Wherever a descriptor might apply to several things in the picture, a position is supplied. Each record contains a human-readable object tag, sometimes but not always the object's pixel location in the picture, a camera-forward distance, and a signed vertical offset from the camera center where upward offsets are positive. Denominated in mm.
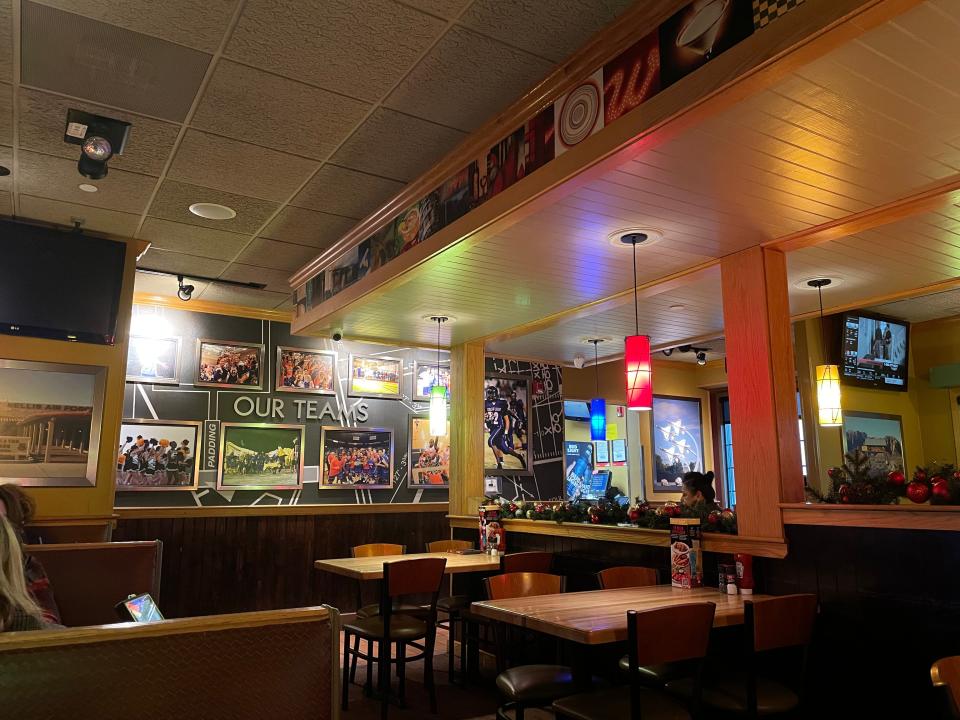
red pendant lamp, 3900 +568
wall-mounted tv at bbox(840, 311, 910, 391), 6590 +1211
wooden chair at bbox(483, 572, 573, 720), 3062 -947
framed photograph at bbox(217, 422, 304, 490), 6648 +174
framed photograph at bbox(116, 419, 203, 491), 6188 +177
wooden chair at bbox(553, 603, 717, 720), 2479 -659
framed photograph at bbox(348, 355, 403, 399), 7422 +1073
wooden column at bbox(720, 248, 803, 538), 3516 +429
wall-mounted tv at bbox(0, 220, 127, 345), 4586 +1314
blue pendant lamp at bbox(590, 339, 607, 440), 8156 +654
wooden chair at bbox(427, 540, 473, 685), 4898 -957
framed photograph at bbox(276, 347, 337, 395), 7051 +1077
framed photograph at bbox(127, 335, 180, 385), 6371 +1069
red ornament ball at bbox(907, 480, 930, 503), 2842 -73
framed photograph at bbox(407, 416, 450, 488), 7613 +190
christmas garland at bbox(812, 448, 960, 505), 2760 -48
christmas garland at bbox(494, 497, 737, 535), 3801 -255
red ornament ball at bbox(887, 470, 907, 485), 3027 -17
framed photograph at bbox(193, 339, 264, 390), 6691 +1086
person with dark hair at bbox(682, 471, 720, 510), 5613 -99
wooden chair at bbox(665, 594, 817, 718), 2676 -686
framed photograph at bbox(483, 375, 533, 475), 7773 +577
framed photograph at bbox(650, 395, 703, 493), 9312 +471
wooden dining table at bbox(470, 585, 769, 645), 2629 -597
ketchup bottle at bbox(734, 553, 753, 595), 3451 -495
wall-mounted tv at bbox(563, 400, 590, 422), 8758 +823
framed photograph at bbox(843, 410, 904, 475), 6828 +372
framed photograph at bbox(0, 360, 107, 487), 4652 +359
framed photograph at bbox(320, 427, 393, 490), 7121 +170
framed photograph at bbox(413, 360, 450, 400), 7785 +1094
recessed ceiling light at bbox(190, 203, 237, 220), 4586 +1775
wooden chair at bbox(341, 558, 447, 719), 4020 -935
